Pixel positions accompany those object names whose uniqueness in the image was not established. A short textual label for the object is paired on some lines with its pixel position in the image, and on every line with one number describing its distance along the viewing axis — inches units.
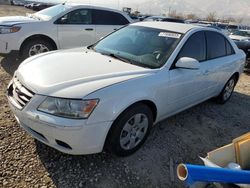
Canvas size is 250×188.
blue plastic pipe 45.9
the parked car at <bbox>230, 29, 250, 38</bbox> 471.3
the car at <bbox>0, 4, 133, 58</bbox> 167.4
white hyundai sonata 74.1
